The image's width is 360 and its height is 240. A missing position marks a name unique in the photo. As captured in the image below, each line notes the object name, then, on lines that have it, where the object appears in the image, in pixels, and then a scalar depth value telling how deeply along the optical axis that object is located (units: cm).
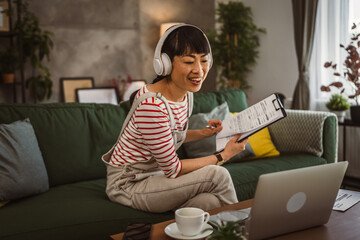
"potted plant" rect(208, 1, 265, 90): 467
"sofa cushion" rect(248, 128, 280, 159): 253
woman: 152
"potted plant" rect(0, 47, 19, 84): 406
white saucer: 113
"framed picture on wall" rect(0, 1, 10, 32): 407
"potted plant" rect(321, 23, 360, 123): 305
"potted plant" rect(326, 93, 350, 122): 324
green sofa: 154
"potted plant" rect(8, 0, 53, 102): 416
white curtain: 364
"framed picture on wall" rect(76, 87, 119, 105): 460
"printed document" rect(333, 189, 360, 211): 142
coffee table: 117
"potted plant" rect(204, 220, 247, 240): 98
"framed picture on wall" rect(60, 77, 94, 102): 458
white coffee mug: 110
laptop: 107
